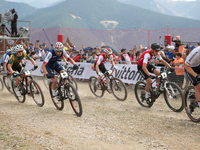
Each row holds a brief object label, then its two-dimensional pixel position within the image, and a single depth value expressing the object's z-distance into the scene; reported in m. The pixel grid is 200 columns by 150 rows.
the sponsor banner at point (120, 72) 22.20
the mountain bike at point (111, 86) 17.62
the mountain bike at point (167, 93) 13.64
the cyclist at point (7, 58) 17.97
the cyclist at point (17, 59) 16.62
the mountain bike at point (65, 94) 13.17
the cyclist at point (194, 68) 10.81
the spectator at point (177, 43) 26.10
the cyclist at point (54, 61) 15.11
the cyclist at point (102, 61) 18.09
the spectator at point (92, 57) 27.60
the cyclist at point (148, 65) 14.27
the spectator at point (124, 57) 25.61
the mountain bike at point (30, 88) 15.83
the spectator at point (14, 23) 39.39
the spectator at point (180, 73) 18.17
